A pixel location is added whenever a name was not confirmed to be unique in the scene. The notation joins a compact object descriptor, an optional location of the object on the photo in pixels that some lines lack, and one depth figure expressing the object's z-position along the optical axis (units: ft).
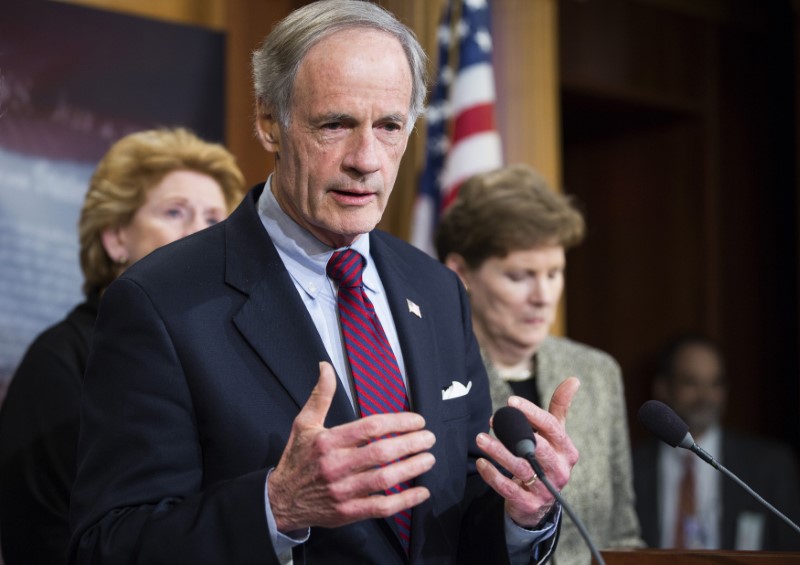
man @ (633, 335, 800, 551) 14.37
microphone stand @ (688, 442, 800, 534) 7.49
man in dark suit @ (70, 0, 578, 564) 7.31
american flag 12.26
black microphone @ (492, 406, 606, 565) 7.37
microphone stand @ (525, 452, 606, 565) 7.14
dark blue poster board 10.63
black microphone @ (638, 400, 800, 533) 7.75
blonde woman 9.00
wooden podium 7.63
